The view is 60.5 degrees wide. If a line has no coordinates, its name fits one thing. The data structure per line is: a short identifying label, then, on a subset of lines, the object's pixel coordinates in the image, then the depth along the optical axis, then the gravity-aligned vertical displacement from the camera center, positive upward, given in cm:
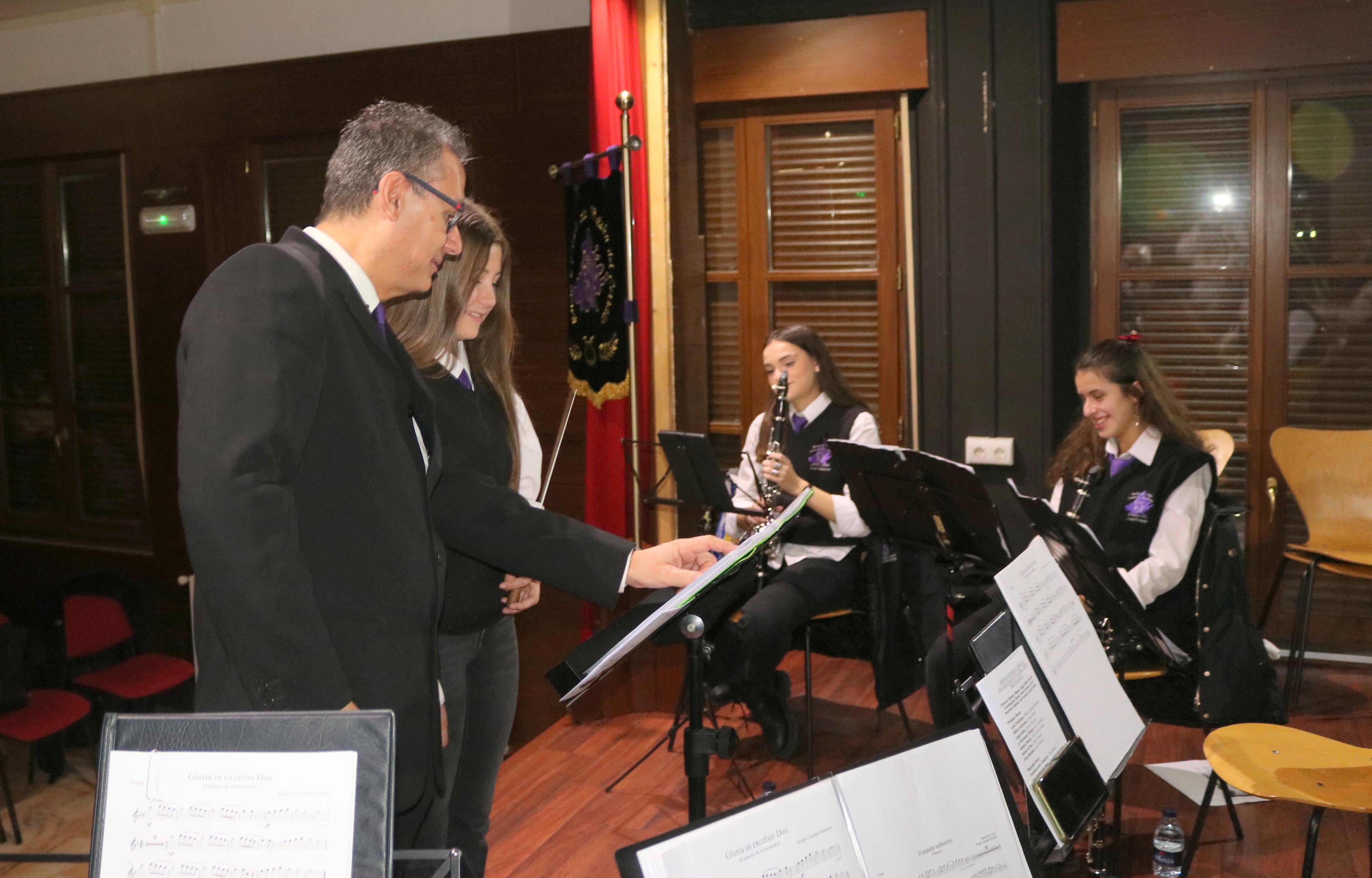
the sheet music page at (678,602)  150 -34
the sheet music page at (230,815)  112 -44
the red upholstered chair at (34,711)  412 -127
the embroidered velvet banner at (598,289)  390 +17
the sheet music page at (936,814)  128 -55
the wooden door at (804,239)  429 +35
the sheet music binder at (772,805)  110 -49
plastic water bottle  265 -118
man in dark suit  138 -13
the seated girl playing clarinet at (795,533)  340 -61
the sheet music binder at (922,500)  278 -43
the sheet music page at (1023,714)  164 -56
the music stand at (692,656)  152 -43
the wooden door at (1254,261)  398 +20
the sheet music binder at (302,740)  112 -38
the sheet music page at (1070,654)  180 -53
